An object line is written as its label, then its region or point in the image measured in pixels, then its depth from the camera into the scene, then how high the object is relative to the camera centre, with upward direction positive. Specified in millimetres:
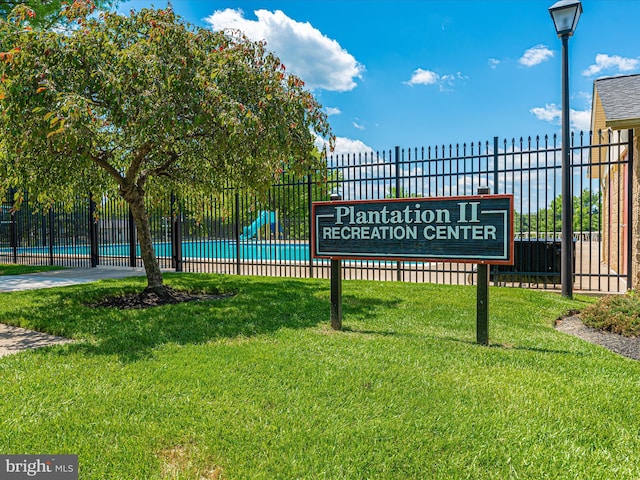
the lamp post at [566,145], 8102 +1593
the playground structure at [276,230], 12004 +74
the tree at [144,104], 5785 +1811
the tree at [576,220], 30047 +781
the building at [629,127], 8062 +1855
